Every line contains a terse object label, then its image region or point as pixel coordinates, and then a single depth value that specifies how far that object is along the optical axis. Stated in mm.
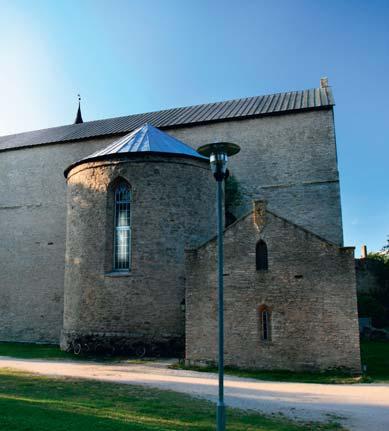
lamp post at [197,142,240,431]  7008
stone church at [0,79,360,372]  13227
